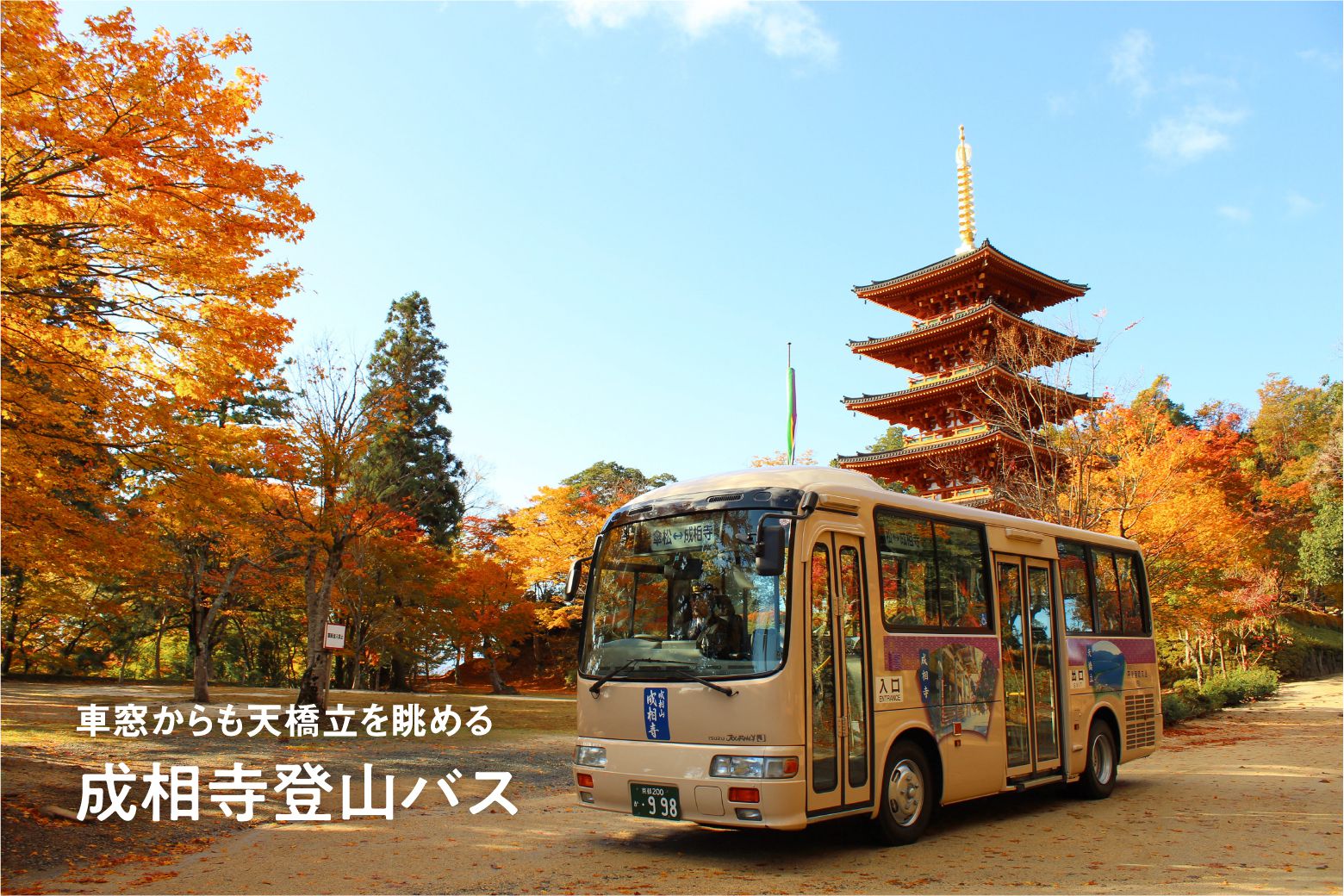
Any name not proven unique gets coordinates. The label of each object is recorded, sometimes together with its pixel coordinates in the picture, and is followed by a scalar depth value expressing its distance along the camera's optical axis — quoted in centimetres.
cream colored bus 666
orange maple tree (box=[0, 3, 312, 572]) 797
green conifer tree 3803
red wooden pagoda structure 2788
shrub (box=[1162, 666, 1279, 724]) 2125
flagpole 2342
